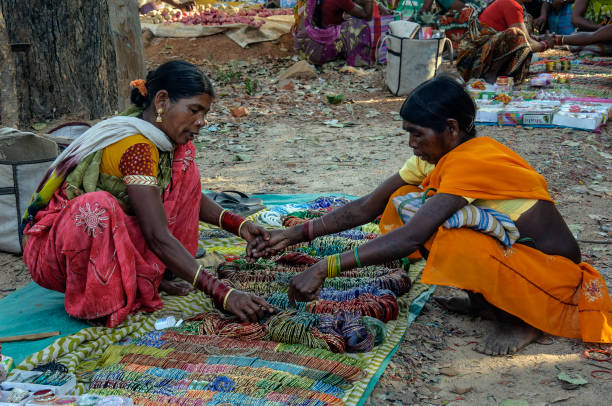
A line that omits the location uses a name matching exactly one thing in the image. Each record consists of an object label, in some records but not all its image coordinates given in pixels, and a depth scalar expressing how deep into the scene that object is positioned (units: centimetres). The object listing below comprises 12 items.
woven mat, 229
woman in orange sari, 273
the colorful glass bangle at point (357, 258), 277
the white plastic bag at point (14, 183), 378
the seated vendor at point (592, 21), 1030
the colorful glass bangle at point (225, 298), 281
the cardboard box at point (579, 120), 663
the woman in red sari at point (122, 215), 283
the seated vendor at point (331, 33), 1033
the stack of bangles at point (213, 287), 282
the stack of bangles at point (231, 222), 354
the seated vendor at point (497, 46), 866
